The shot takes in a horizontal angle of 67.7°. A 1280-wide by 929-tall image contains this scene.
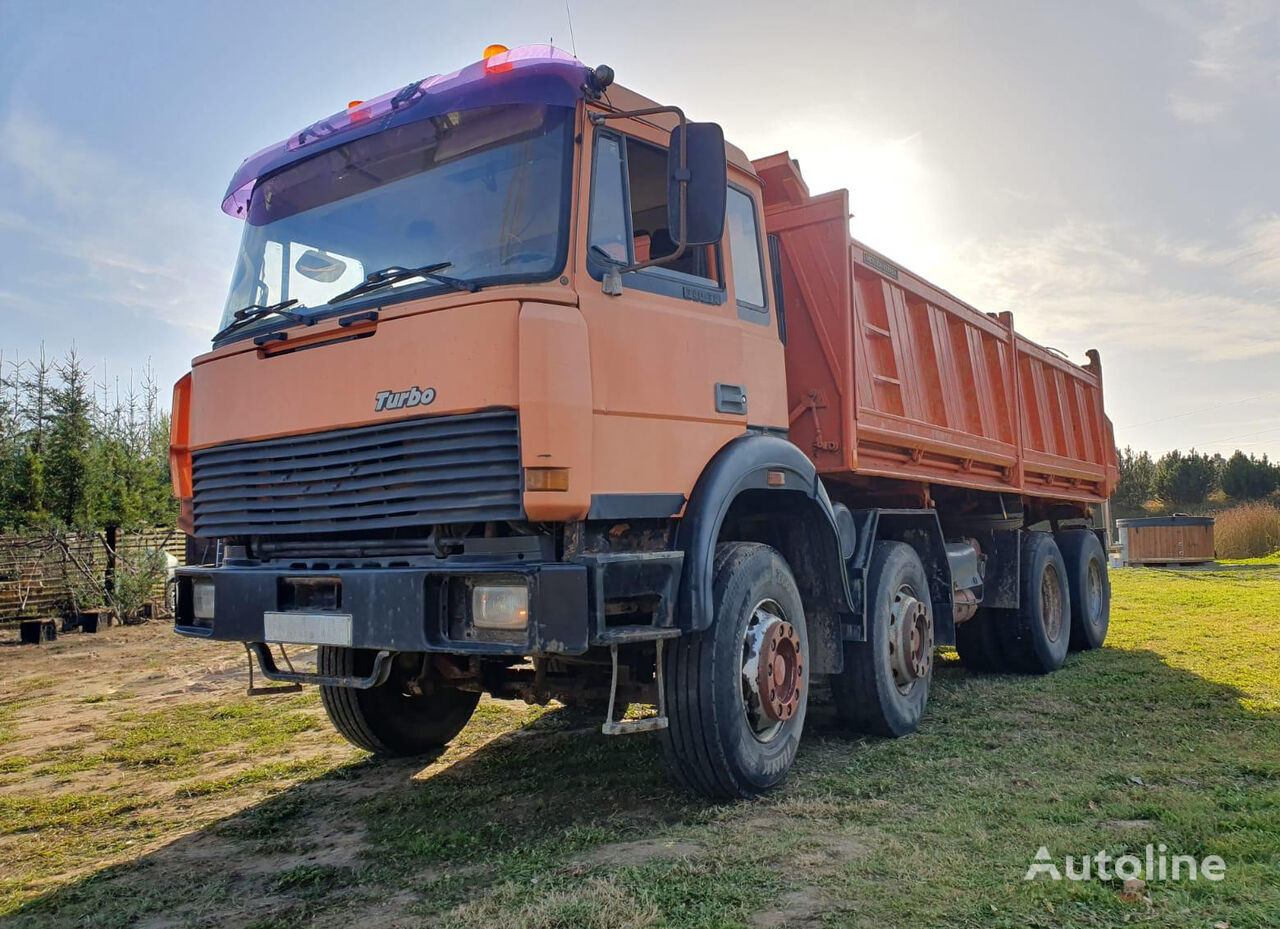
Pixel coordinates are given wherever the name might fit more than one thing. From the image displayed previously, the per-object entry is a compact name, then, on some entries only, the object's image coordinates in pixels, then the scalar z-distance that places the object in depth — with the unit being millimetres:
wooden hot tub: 24812
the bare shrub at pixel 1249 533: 28812
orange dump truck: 3426
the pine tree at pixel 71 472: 14430
